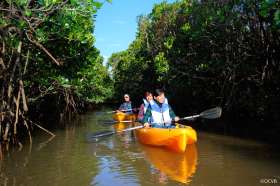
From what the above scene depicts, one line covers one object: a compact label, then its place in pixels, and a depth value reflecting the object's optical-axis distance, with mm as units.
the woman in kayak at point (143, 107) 6454
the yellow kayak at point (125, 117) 9190
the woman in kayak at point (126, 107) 9900
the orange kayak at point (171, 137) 4607
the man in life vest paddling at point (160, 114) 5245
